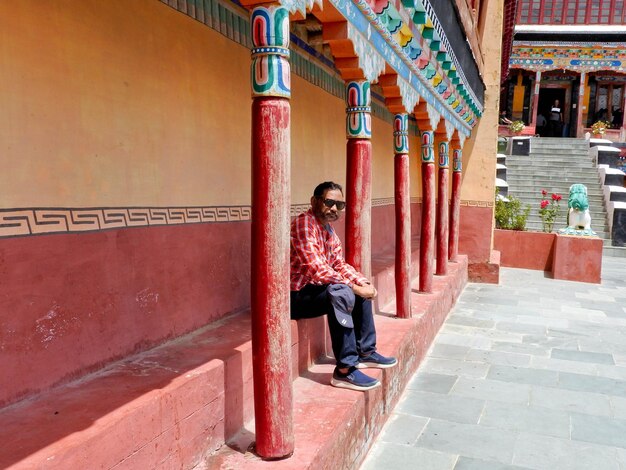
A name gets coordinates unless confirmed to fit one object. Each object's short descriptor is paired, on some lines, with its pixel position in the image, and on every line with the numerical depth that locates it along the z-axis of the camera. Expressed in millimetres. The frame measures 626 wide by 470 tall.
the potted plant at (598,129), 22758
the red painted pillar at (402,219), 6051
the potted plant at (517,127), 21750
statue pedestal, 11648
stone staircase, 16828
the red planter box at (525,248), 12830
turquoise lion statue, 12288
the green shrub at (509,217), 13484
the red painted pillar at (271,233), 2801
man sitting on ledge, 3910
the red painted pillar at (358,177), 4539
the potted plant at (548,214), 13424
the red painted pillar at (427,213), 7383
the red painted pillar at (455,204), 10375
